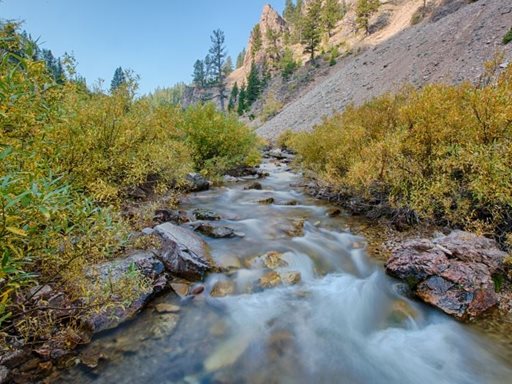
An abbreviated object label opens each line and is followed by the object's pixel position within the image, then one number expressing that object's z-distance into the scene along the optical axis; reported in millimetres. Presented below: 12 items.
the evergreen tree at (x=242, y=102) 75506
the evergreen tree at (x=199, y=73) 105625
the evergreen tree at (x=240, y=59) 140238
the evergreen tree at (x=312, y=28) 68750
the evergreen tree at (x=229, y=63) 137188
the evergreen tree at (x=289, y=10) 119812
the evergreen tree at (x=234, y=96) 91625
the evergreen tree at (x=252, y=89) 76438
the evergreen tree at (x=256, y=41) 101562
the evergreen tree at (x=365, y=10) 65500
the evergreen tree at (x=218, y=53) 82375
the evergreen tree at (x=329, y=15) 83369
